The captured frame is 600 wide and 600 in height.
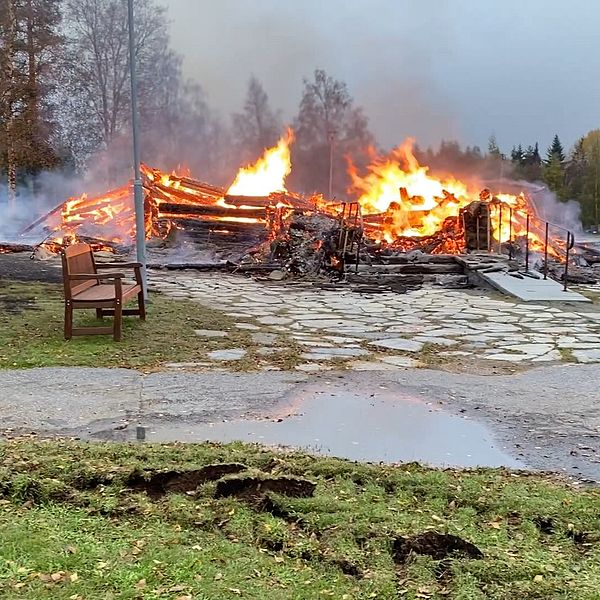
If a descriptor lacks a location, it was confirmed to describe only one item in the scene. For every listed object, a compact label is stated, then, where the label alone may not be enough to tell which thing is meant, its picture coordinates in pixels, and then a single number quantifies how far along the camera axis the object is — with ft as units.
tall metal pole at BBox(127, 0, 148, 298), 28.81
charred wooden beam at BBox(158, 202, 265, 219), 62.90
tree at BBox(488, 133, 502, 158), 135.28
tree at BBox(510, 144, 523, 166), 171.63
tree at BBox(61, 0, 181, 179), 98.48
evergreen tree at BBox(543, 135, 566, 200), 145.79
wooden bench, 22.24
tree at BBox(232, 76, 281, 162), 98.89
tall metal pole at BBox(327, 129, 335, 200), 98.81
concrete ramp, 34.99
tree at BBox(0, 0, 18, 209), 87.71
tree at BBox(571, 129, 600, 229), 138.10
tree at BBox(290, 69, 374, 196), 99.50
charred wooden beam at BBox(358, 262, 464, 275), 47.01
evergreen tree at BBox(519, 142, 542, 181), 130.62
